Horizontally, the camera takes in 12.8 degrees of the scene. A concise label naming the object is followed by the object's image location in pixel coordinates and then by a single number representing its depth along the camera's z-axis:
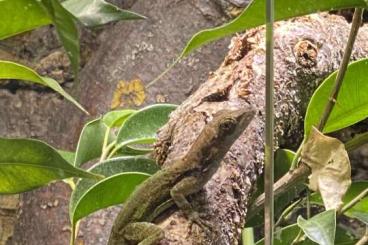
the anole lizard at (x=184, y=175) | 0.88
